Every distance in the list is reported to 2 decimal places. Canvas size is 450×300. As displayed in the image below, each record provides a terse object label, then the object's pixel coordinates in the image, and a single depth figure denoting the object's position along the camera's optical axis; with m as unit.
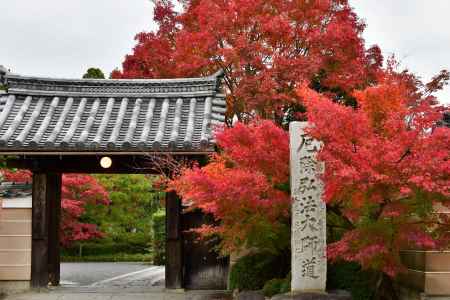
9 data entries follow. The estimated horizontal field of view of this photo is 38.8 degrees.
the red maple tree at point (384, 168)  8.38
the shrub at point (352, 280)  10.39
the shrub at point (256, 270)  12.34
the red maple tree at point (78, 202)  24.78
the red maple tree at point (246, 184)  9.78
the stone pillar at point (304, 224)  10.20
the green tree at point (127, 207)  29.00
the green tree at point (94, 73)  41.41
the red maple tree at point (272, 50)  20.06
